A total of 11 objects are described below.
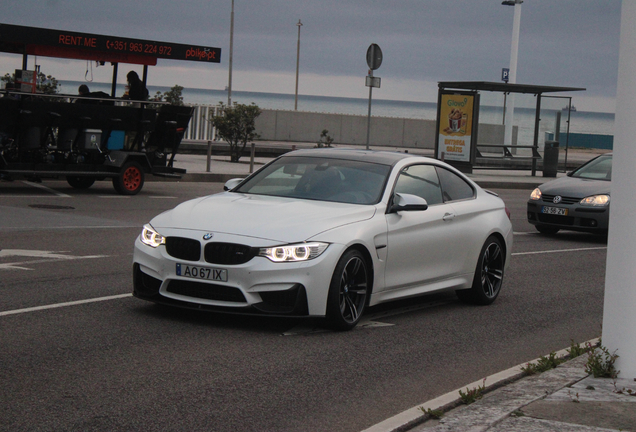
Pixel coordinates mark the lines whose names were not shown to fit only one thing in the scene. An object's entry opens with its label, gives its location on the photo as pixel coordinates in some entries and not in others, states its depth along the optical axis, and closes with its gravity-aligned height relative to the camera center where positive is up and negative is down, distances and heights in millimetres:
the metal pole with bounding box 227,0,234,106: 50469 +5358
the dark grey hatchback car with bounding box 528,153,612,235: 14945 -782
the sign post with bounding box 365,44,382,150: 22359 +2210
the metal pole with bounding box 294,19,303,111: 66938 +6435
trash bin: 32750 -31
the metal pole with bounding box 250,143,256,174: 25067 -564
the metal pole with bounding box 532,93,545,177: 32125 +1238
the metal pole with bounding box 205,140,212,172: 24312 -656
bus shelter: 30594 +1172
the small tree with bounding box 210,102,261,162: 29300 +427
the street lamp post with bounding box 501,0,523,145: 38253 +4957
